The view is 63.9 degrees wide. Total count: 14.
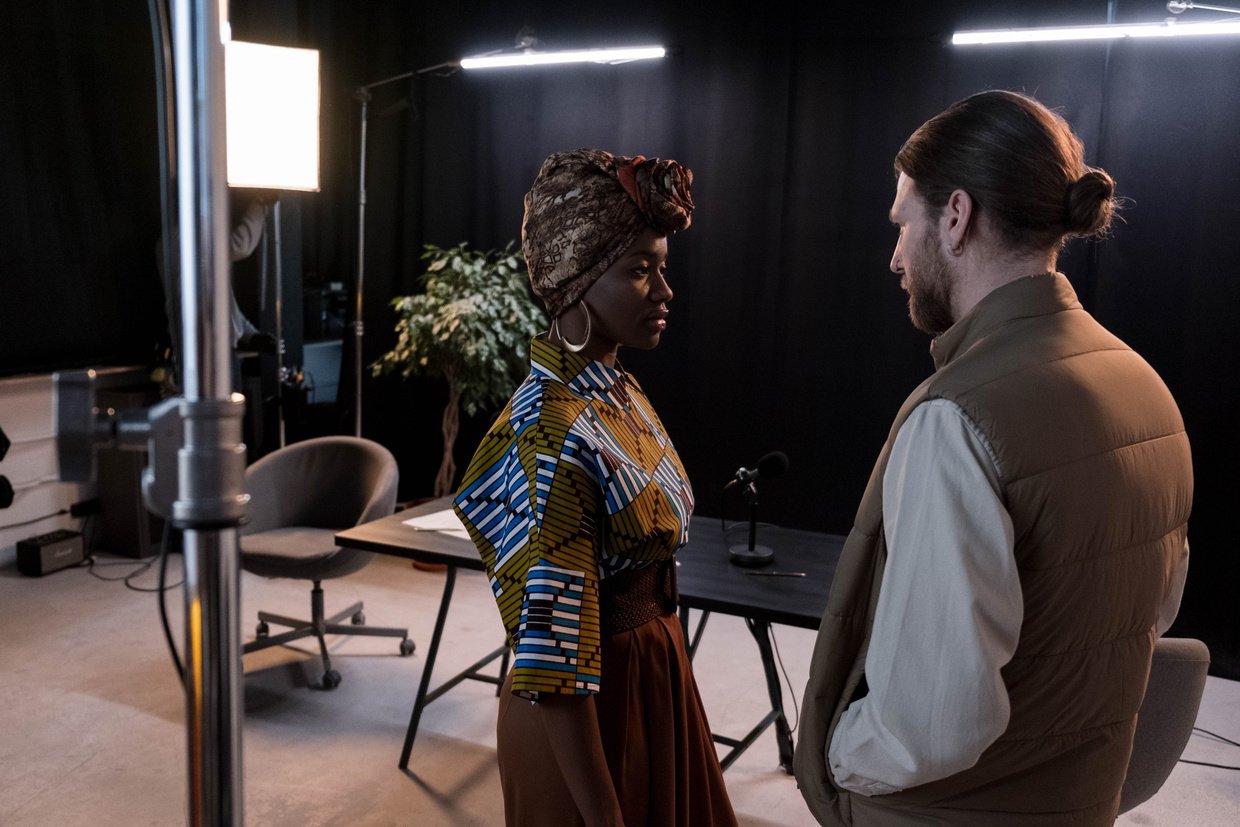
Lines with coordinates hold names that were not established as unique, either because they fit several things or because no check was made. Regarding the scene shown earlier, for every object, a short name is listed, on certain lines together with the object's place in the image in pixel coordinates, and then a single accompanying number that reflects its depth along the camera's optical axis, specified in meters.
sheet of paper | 2.81
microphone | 2.51
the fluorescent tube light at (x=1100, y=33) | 3.46
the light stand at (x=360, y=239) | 4.93
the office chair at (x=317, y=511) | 3.46
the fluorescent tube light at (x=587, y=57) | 4.45
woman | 1.22
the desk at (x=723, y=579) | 2.23
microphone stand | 2.52
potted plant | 4.62
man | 1.01
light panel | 4.06
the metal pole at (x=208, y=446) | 0.55
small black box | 4.52
